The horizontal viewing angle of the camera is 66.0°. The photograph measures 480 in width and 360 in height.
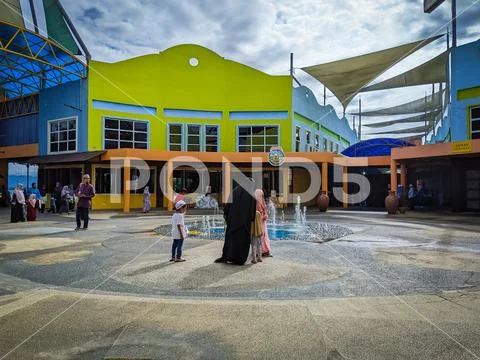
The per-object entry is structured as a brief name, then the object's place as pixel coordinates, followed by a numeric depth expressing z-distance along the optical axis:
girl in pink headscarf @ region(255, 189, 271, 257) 7.58
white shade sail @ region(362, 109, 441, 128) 35.11
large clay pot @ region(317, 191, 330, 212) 21.53
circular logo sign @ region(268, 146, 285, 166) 23.05
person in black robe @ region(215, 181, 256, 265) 7.12
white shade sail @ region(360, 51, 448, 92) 22.84
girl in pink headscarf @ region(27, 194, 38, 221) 15.72
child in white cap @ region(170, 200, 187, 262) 7.21
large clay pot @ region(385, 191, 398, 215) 19.64
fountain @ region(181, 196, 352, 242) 11.13
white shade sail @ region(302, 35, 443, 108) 20.11
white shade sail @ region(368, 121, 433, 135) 40.96
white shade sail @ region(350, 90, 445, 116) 30.70
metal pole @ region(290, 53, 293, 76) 31.15
